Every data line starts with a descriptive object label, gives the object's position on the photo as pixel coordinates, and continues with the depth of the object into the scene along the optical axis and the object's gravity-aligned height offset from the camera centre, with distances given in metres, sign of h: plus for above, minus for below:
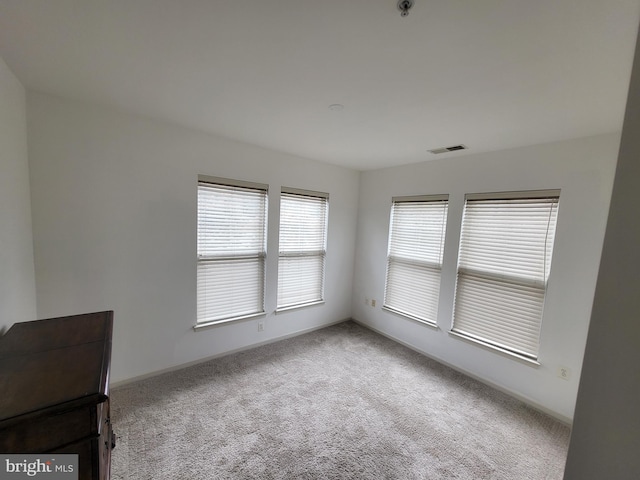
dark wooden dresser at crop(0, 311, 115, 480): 0.86 -0.69
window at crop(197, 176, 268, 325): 2.65 -0.37
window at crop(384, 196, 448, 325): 3.07 -0.39
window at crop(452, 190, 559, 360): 2.33 -0.37
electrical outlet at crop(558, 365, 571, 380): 2.17 -1.20
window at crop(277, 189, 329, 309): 3.26 -0.38
